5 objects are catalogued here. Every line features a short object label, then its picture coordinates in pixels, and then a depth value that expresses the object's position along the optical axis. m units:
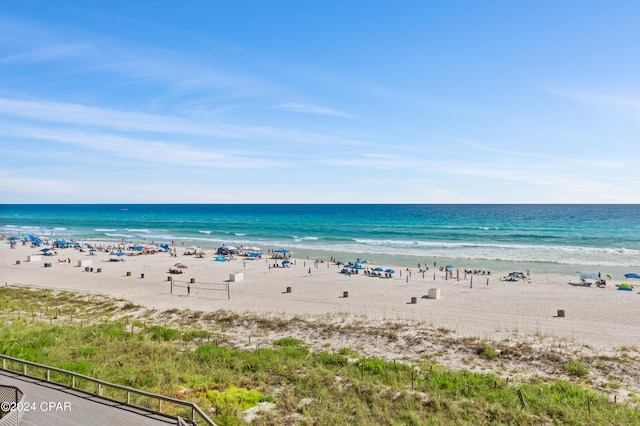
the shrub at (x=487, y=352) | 18.45
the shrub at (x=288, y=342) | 19.78
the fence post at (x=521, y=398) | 13.03
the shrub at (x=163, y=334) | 20.16
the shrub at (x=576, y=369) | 16.55
